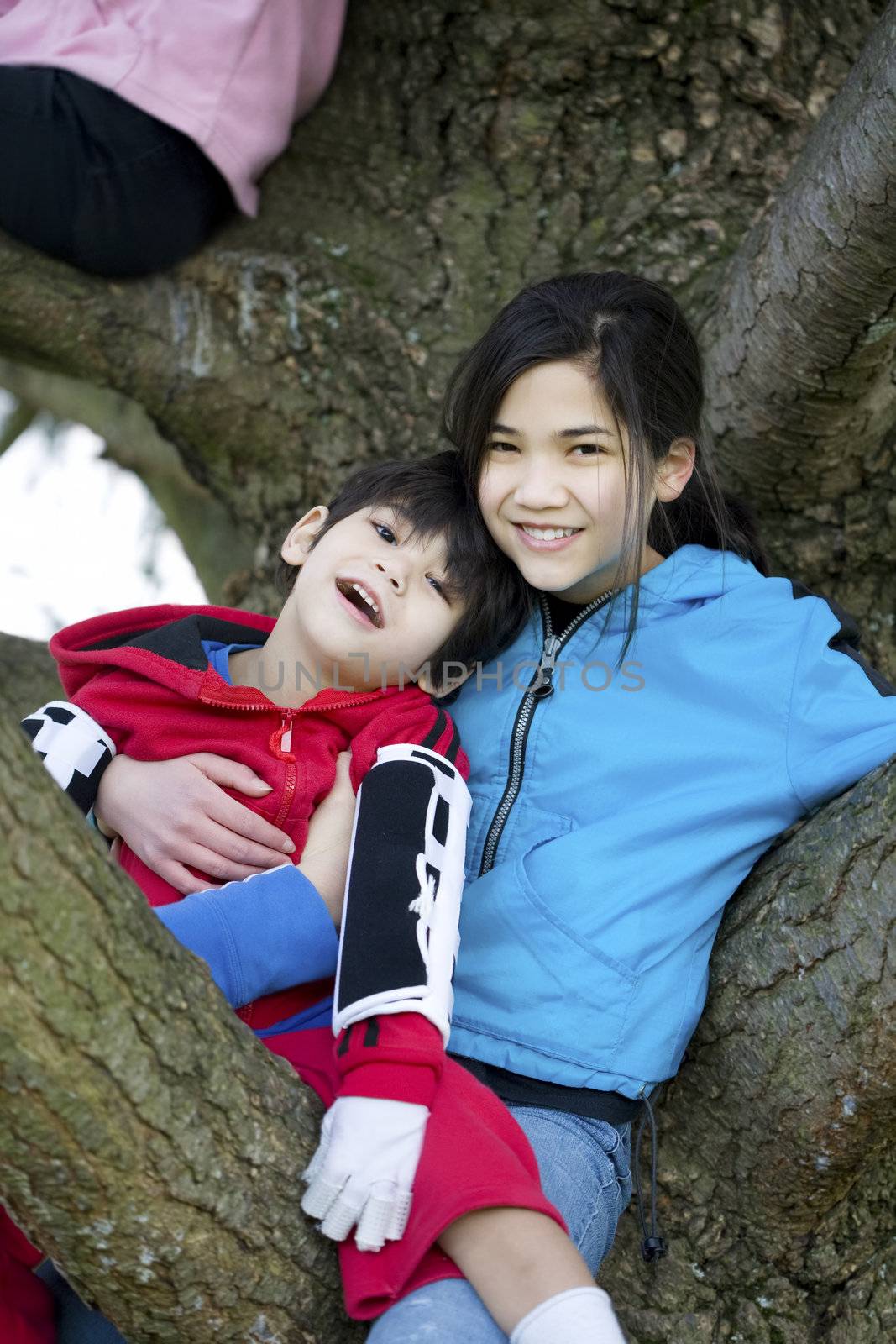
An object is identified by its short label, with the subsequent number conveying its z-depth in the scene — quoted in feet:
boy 6.74
